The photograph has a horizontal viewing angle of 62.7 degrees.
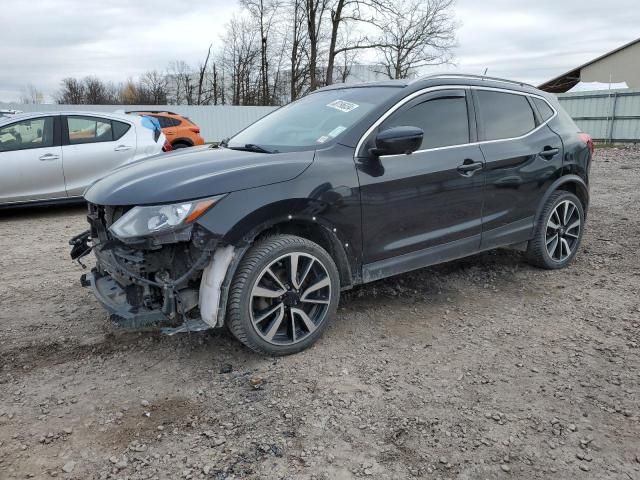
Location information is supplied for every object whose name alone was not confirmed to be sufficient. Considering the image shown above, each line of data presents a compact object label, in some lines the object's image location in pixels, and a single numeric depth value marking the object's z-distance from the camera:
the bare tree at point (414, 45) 34.09
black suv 2.96
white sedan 7.12
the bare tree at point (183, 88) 43.31
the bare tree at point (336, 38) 31.70
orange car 14.10
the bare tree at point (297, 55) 35.12
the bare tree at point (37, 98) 42.90
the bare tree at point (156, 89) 43.50
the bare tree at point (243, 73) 41.09
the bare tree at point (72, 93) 45.00
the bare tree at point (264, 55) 39.88
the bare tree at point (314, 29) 32.66
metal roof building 34.88
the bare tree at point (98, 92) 44.88
